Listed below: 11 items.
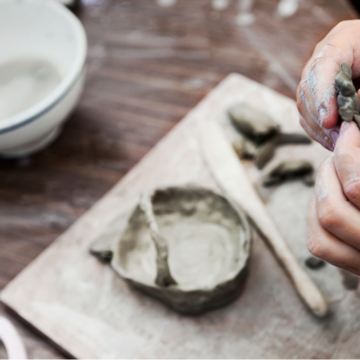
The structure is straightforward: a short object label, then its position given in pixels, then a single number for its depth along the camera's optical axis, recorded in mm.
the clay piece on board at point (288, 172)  816
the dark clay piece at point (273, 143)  833
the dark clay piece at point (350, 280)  768
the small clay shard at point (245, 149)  837
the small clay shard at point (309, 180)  816
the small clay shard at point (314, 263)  776
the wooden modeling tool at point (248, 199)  760
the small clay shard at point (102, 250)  787
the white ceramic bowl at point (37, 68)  808
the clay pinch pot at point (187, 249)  739
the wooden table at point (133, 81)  831
